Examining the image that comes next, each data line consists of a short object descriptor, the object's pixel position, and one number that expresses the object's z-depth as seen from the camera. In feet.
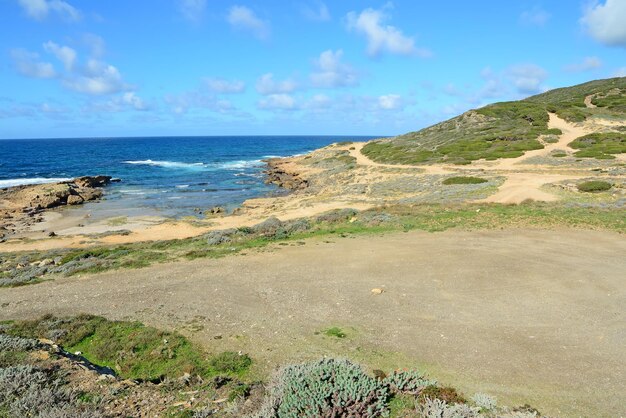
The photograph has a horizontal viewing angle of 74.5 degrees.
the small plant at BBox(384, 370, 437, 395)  32.35
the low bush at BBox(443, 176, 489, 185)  135.44
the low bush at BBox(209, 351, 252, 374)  37.93
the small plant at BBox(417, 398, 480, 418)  28.60
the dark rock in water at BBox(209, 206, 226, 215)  151.60
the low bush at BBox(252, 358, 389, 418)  28.89
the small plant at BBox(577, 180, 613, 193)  108.17
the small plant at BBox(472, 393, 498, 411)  30.78
